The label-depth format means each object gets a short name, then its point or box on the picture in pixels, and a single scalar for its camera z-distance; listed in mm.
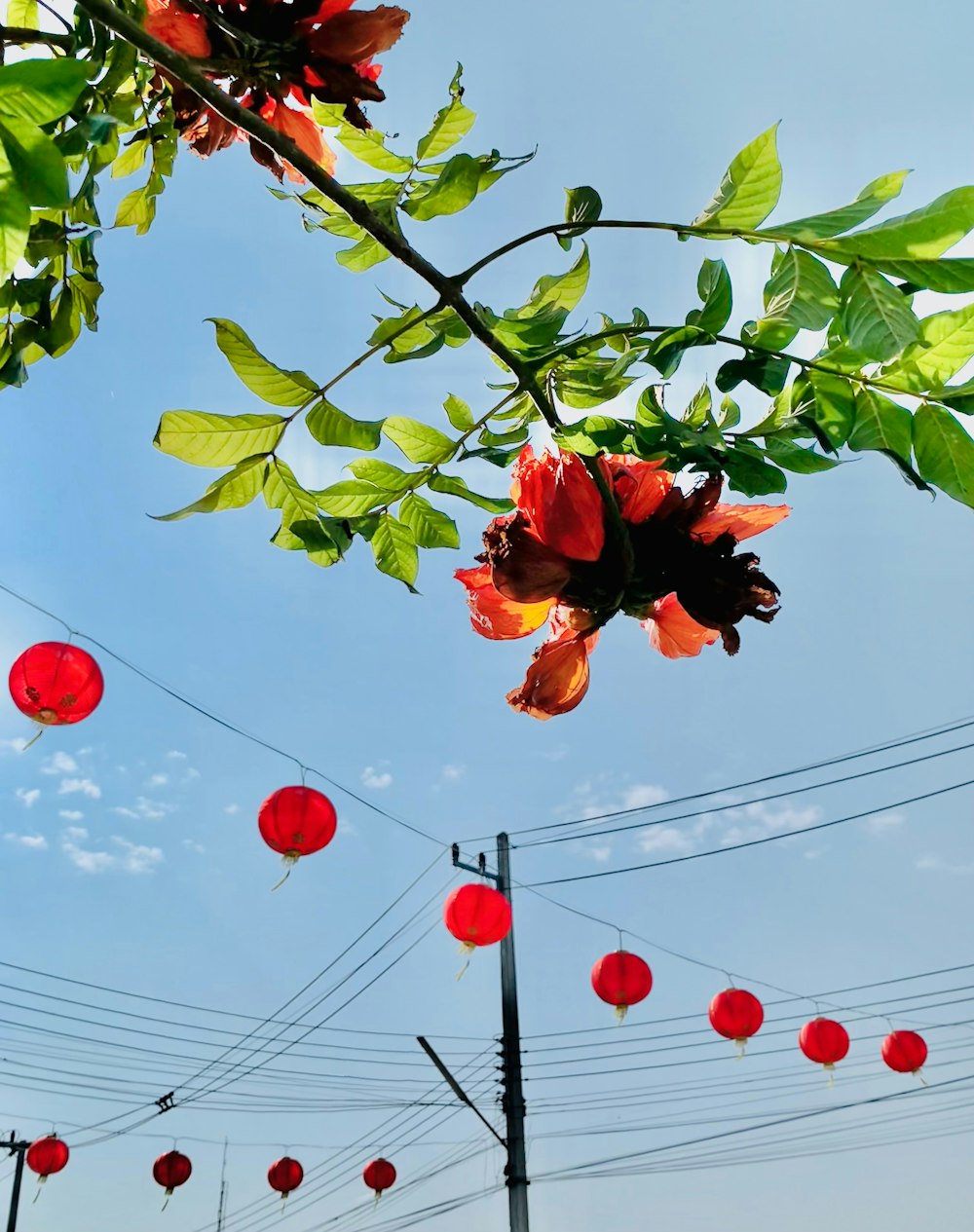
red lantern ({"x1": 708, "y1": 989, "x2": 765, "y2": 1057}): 6312
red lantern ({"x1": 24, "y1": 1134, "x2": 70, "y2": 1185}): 9844
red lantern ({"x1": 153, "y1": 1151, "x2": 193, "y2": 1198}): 9750
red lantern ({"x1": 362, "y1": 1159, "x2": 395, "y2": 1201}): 10297
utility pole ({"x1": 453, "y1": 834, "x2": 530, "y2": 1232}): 7988
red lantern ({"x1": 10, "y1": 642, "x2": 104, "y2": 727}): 4070
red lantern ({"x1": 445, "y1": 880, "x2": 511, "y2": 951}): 5844
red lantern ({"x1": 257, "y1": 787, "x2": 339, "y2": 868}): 4957
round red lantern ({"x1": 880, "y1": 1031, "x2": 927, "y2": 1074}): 6922
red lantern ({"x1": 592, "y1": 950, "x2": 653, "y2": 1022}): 6324
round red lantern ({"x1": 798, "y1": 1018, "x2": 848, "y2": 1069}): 6676
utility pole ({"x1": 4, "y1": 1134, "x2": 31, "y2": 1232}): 16156
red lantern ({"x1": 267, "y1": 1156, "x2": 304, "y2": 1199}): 10059
